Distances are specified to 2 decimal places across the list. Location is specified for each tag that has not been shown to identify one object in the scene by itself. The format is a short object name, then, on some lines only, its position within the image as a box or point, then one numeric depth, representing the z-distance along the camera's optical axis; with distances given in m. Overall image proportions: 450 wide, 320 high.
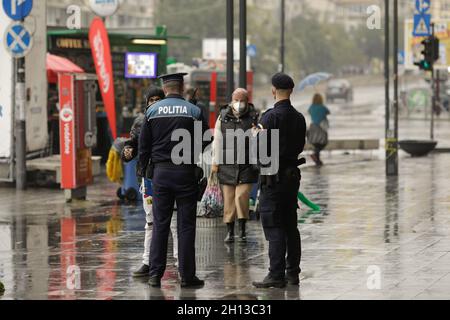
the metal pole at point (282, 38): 42.75
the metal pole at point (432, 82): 35.94
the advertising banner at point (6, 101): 22.30
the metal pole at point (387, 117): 26.33
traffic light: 33.56
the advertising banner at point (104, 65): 21.12
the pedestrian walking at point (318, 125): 30.47
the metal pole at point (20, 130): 21.95
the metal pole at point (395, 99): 26.45
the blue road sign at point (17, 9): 21.48
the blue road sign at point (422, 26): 37.44
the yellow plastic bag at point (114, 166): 18.12
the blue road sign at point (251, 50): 60.04
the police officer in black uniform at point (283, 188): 11.93
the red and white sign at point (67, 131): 20.08
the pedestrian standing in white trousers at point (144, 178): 12.42
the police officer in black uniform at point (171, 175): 11.76
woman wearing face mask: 15.21
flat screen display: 30.64
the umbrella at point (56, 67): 26.97
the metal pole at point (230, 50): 17.73
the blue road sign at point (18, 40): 21.05
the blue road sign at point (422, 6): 38.21
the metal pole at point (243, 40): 17.80
